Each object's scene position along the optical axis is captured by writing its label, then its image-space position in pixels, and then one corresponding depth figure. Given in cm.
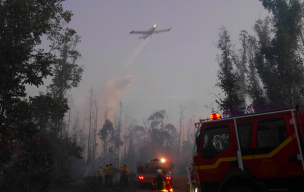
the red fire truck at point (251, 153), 532
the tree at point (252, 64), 4135
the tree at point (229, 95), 1947
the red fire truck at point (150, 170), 1786
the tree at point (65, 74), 3328
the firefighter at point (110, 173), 2162
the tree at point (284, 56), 2705
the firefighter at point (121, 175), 2161
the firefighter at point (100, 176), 2209
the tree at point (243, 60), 4284
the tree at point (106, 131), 7931
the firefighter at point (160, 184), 958
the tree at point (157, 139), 7400
